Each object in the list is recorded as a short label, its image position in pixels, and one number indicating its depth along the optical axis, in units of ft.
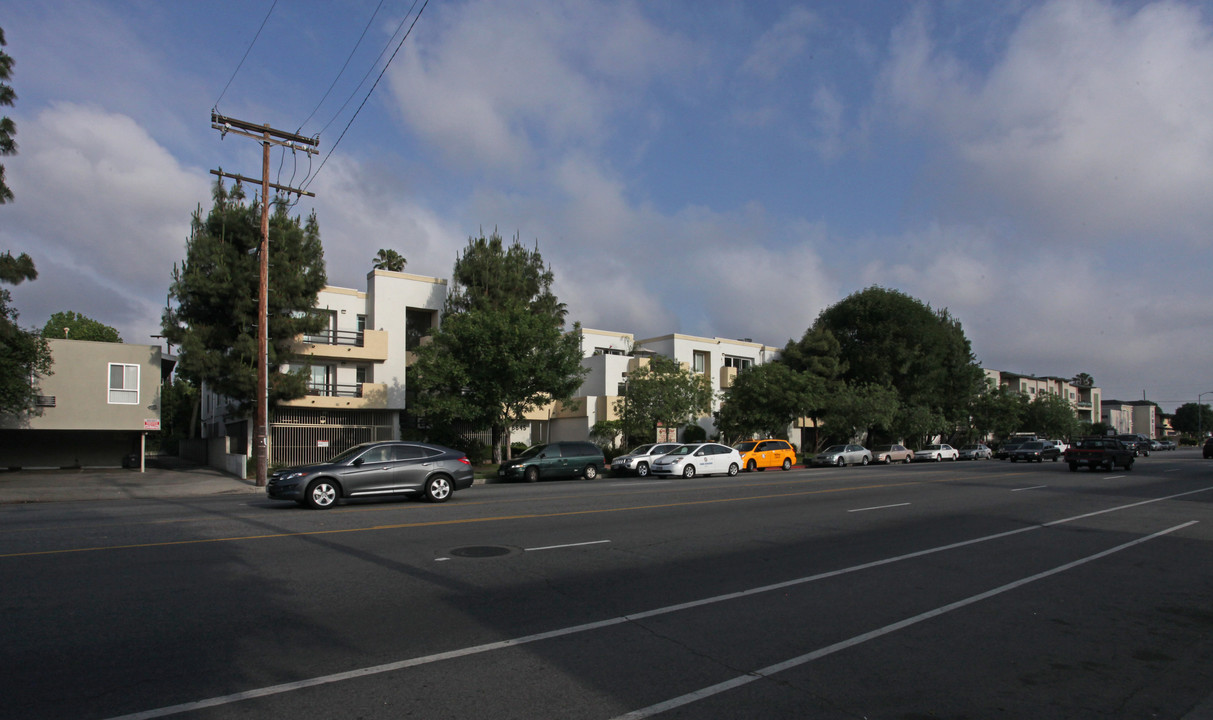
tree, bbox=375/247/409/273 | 169.37
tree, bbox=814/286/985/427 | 190.19
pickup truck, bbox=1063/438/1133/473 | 105.81
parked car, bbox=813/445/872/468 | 141.08
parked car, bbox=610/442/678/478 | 105.19
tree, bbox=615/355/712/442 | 126.31
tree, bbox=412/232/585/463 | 106.83
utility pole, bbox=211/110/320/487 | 77.51
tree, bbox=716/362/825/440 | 143.84
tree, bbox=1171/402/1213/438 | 440.45
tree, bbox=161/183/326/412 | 99.60
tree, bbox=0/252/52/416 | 83.92
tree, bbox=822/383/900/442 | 155.53
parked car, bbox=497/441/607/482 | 93.40
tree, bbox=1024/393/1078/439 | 244.63
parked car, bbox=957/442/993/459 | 182.60
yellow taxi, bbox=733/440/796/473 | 119.03
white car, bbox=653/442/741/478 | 99.19
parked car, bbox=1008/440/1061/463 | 148.25
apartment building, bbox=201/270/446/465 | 116.33
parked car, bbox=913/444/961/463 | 170.51
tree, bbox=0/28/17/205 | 81.10
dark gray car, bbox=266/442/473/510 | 50.11
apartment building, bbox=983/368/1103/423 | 334.24
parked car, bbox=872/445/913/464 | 157.89
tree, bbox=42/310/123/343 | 213.05
